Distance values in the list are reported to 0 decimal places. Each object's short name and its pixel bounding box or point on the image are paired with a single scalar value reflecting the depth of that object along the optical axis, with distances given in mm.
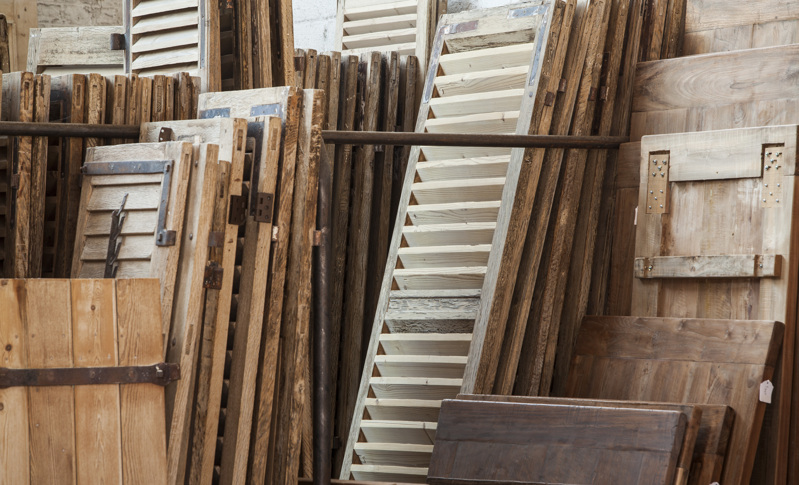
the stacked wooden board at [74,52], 7016
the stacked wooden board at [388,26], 7848
